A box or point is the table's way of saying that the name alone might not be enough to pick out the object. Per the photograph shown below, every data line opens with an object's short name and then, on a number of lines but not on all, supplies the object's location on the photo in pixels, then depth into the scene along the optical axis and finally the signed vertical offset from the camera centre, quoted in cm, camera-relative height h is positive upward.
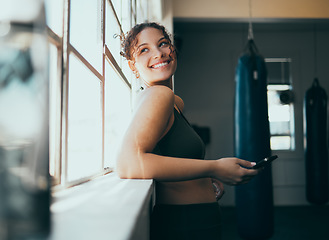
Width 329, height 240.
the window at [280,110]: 518 +33
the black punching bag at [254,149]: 280 -22
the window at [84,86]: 72 +16
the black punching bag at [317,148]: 430 -31
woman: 69 -8
